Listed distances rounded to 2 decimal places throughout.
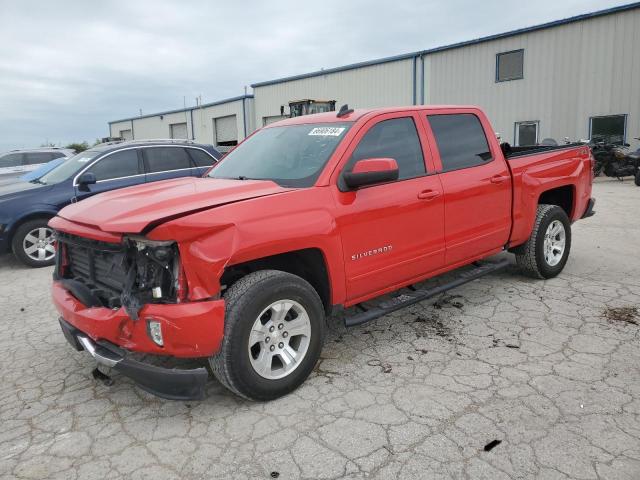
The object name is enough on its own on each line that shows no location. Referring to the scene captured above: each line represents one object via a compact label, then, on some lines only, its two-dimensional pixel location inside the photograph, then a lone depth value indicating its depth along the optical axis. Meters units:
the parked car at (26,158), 13.32
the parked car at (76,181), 7.07
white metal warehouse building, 16.44
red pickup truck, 2.81
